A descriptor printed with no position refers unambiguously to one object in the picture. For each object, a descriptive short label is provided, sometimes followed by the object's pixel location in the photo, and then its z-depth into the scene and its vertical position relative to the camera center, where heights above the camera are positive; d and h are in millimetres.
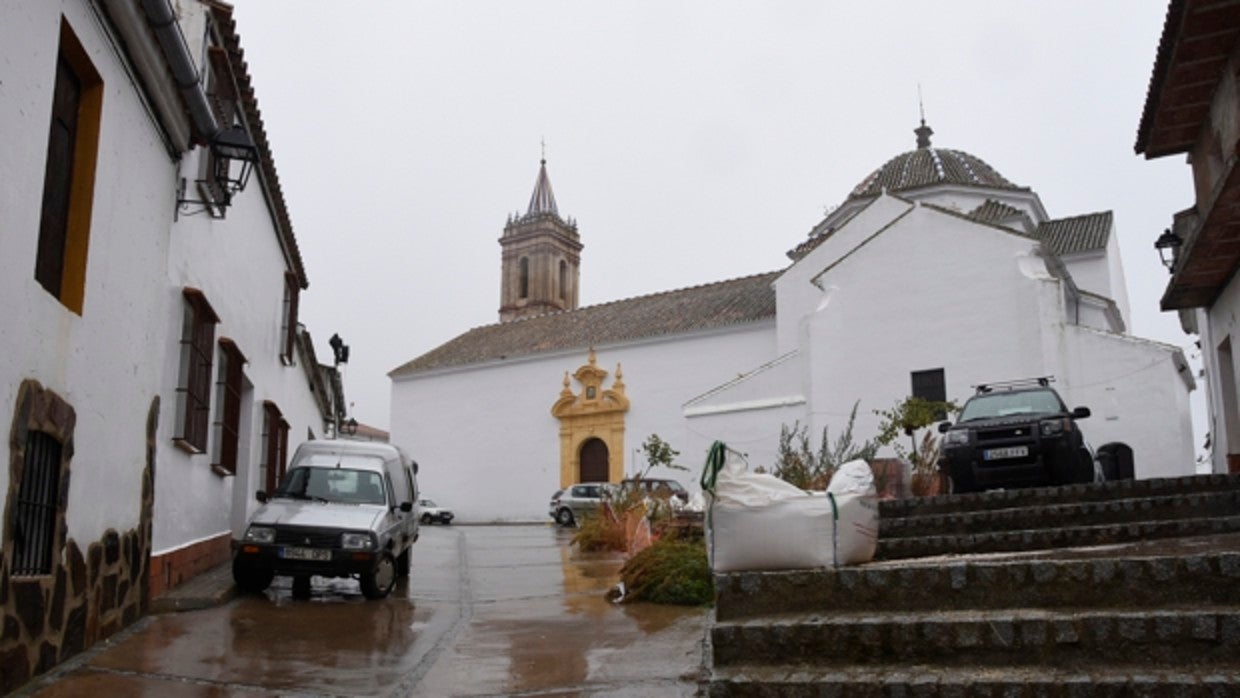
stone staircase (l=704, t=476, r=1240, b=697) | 4691 -661
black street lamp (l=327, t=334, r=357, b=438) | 23906 +3505
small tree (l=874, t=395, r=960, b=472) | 16391 +1476
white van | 9914 -279
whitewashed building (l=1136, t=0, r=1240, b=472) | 9469 +3854
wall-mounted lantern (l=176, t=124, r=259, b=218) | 9367 +3233
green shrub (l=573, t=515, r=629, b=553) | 14969 -603
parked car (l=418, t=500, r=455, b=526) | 37938 -673
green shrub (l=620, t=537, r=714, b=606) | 9289 -769
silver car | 28453 -139
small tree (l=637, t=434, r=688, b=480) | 23953 +1073
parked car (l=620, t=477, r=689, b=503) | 13737 +84
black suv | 12289 +584
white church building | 23031 +4227
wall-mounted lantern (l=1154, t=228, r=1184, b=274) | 14203 +3565
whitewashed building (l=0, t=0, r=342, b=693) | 5566 +1427
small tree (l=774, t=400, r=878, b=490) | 13578 +471
